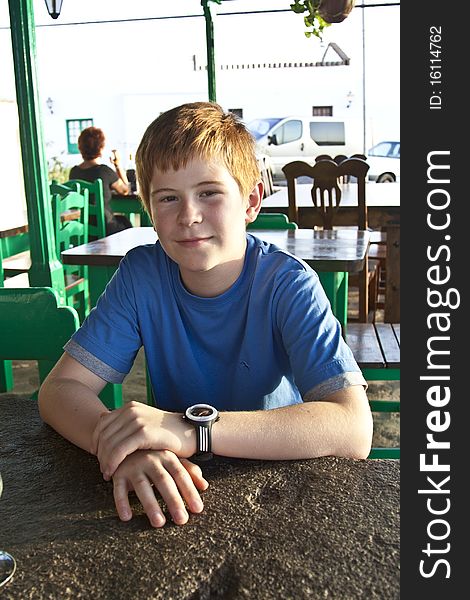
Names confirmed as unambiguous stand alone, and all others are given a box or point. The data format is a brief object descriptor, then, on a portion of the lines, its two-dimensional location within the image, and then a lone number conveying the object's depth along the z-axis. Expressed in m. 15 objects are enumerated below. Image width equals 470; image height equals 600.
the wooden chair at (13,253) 4.05
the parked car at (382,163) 11.51
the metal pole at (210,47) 5.65
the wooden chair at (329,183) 3.85
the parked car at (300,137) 14.48
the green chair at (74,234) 4.02
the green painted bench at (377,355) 2.31
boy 1.17
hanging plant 3.71
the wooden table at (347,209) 4.08
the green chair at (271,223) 3.27
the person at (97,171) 5.62
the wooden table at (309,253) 2.55
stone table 0.67
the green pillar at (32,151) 2.86
